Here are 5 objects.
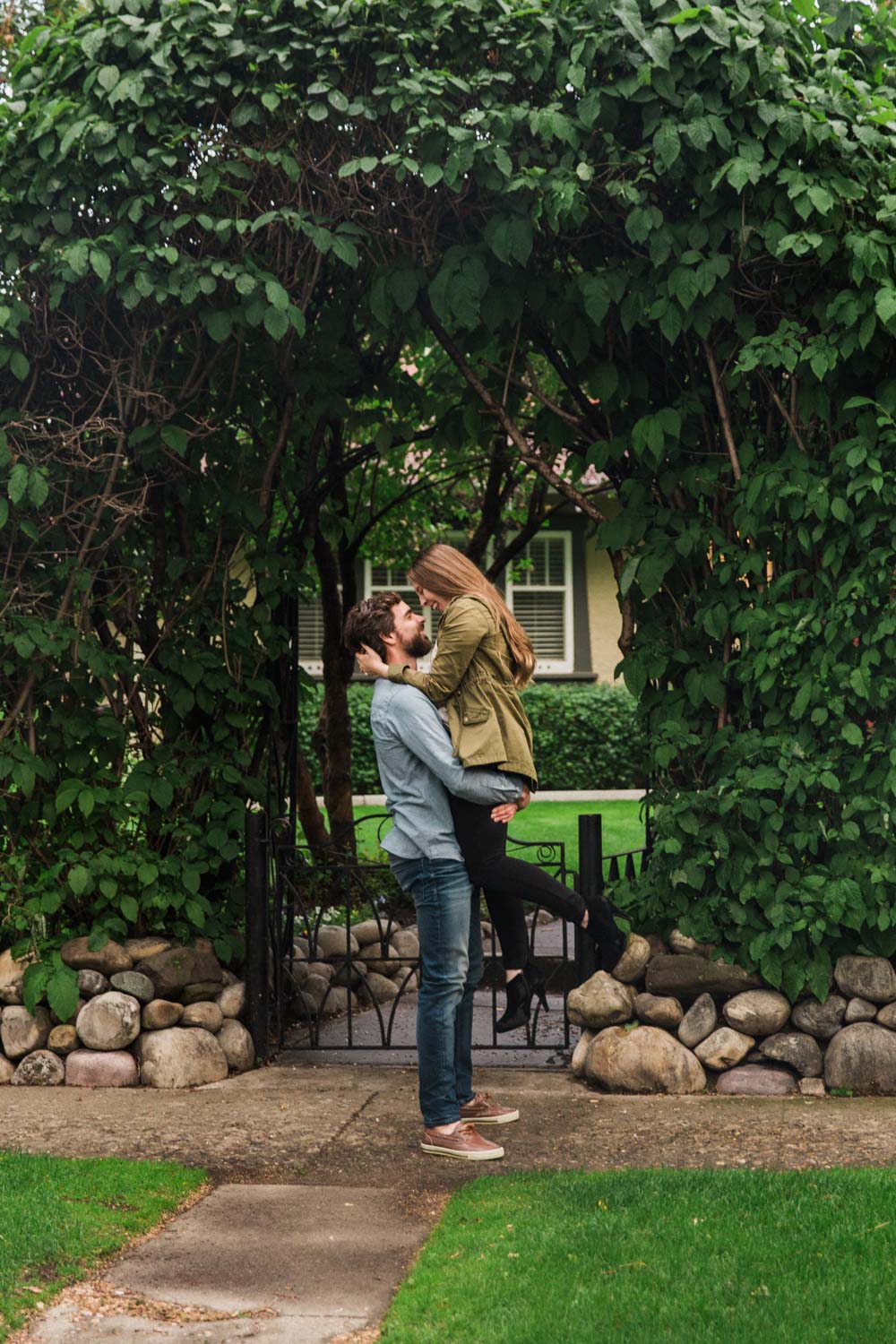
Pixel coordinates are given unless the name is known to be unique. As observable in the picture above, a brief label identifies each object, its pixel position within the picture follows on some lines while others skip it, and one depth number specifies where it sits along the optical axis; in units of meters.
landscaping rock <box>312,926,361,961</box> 8.62
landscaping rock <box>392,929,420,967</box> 9.29
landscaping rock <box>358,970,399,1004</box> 8.20
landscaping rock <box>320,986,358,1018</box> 7.71
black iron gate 6.60
